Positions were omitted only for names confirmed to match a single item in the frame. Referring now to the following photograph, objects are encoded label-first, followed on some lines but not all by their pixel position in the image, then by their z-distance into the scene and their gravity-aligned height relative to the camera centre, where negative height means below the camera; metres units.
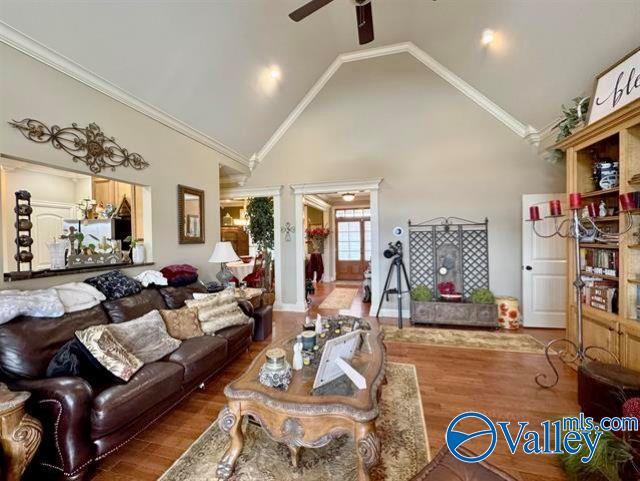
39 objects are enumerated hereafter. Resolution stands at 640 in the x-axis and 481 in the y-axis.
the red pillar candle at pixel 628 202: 2.06 +0.27
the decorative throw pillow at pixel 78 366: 1.68 -0.78
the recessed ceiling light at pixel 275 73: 3.84 +2.45
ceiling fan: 2.12 +1.87
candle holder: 2.33 -0.03
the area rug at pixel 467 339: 3.36 -1.35
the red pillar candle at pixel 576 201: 2.45 +0.34
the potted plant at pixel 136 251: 3.08 -0.10
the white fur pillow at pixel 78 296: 2.11 -0.44
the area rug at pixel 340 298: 5.63 -1.36
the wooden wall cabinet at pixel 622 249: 2.14 -0.10
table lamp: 3.68 -0.22
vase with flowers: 8.34 +0.11
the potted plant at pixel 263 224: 5.59 +0.35
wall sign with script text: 2.11 +1.27
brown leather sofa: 1.46 -0.94
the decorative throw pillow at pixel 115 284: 2.46 -0.40
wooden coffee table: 1.34 -0.92
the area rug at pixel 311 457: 1.57 -1.37
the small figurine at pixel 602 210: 2.51 +0.26
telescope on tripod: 4.46 -0.53
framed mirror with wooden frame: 3.67 +0.39
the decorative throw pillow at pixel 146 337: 2.09 -0.78
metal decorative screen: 4.41 -0.23
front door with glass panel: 8.99 -0.10
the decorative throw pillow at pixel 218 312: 2.79 -0.77
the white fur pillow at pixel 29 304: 1.73 -0.42
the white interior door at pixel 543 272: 3.95 -0.50
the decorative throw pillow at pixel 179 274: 3.18 -0.40
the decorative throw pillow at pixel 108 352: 1.78 -0.74
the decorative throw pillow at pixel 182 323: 2.54 -0.79
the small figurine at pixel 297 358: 1.82 -0.80
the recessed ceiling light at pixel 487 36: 3.10 +2.39
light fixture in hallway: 6.56 +1.08
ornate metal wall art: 2.18 +0.91
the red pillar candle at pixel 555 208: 2.46 +0.27
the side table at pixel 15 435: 1.28 -0.94
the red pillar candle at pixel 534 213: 2.66 +0.25
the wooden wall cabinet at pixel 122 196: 3.49 +0.66
